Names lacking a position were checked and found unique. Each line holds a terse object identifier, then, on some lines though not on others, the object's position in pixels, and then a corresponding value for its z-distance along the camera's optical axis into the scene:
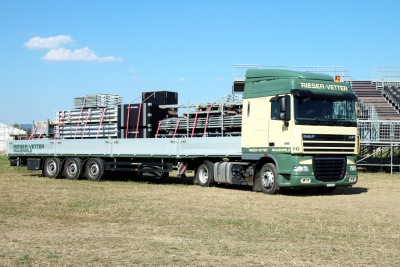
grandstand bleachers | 35.47
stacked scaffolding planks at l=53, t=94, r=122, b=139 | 24.34
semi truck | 17.44
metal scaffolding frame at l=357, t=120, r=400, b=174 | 28.98
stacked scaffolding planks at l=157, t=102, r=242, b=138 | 20.61
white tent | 57.08
